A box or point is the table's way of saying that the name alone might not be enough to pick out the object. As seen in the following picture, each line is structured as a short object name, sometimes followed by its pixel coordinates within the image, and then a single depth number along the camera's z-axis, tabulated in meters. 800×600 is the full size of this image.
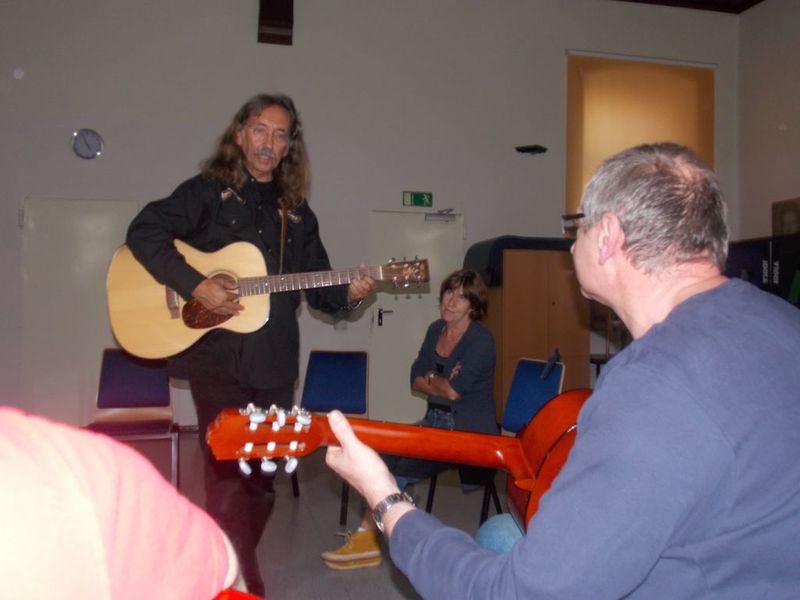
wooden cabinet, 6.73
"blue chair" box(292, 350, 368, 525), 4.41
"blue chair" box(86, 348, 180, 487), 4.45
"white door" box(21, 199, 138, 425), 6.35
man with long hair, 2.34
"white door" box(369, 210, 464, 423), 7.20
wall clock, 6.47
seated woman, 3.34
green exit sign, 7.31
